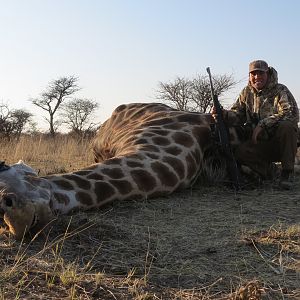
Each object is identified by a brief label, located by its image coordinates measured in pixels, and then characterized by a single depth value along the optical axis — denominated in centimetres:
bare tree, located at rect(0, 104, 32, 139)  1581
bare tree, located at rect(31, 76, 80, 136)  3161
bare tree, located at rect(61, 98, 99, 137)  3222
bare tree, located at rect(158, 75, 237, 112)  2095
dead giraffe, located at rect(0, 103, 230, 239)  250
